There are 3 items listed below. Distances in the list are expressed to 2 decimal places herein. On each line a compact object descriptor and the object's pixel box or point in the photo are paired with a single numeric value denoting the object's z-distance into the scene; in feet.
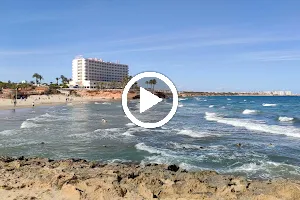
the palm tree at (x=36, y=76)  505.66
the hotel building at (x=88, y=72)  583.70
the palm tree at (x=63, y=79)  572.10
